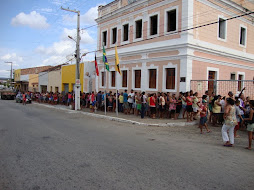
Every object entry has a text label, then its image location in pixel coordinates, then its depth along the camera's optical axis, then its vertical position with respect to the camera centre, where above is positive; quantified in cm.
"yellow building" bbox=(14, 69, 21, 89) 5432 +269
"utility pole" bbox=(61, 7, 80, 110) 1961 +31
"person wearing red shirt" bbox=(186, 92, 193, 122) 1219 -91
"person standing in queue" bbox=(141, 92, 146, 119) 1388 -96
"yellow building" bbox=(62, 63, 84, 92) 2809 +156
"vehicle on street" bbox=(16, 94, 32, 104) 2793 -139
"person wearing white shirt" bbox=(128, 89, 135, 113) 1591 -68
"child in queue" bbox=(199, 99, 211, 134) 943 -104
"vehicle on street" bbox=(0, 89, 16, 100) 3667 -123
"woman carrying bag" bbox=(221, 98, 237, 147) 739 -95
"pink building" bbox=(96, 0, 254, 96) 1462 +357
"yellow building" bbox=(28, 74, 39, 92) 4272 +112
